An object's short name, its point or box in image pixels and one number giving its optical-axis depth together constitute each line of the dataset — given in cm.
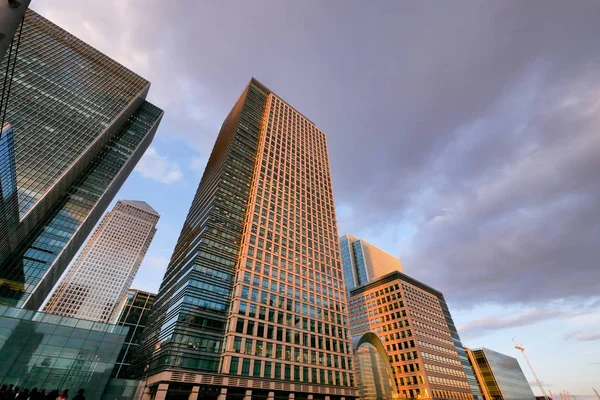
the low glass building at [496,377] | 13638
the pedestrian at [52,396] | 1927
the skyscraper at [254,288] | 4859
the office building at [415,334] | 8988
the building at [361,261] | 15938
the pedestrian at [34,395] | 1926
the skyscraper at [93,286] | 17575
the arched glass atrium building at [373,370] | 8888
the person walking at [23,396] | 2268
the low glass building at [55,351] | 3719
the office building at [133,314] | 10719
